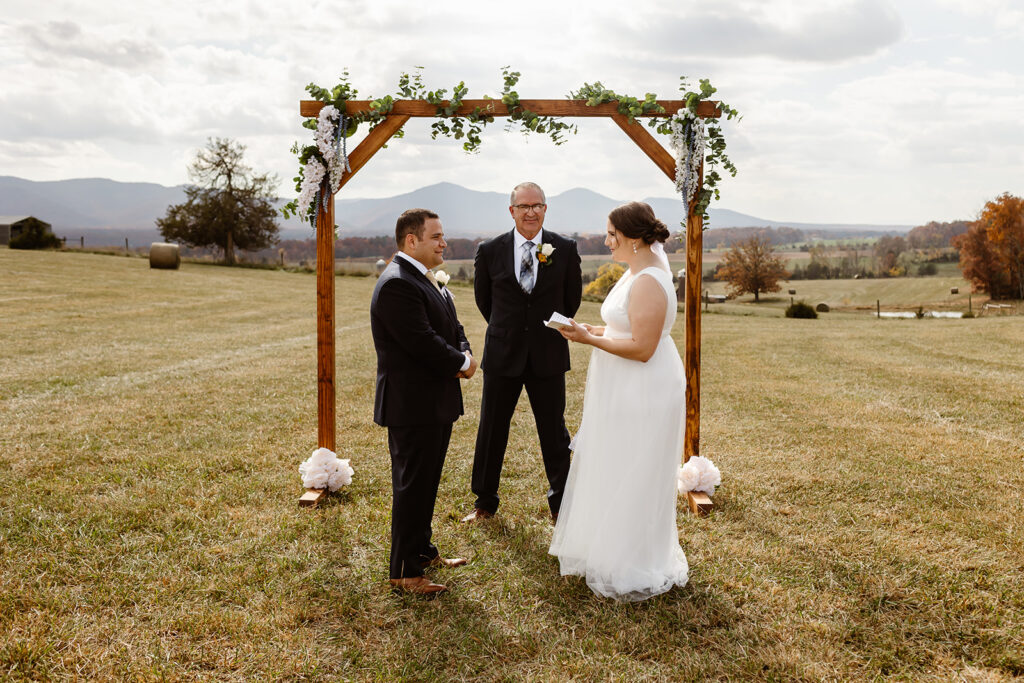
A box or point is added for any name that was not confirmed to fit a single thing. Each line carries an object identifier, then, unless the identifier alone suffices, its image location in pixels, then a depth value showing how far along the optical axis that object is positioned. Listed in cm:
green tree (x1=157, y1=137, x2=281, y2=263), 4716
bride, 434
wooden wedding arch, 605
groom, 417
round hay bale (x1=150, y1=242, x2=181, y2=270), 3453
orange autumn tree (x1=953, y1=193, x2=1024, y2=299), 4919
